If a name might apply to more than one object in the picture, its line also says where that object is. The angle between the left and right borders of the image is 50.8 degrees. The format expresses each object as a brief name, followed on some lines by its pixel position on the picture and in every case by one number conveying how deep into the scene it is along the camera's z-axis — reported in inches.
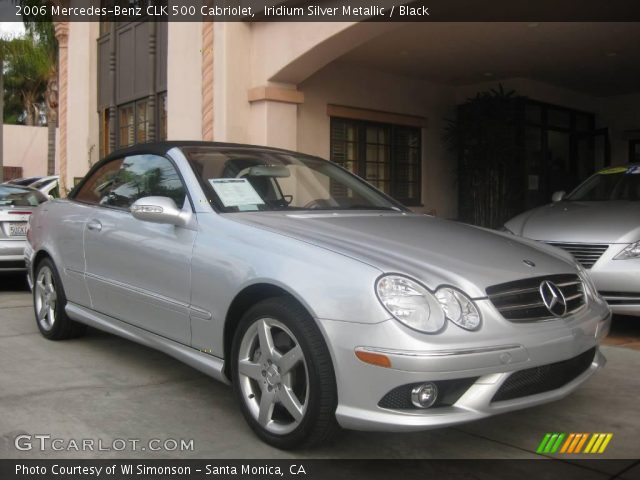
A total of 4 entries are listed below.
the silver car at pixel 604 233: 200.7
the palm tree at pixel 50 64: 888.9
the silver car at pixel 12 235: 301.9
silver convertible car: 107.8
